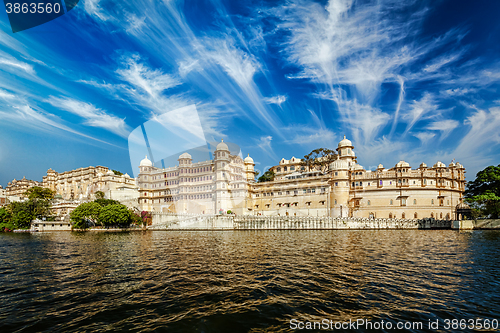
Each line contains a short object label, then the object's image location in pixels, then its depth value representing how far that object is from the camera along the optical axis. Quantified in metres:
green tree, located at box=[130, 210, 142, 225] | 62.05
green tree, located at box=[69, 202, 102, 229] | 59.34
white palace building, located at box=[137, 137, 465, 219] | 62.12
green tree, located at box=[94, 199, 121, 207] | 64.13
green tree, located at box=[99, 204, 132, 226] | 57.84
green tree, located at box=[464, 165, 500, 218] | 51.06
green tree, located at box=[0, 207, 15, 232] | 60.47
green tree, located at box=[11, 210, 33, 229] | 61.28
